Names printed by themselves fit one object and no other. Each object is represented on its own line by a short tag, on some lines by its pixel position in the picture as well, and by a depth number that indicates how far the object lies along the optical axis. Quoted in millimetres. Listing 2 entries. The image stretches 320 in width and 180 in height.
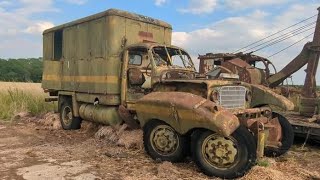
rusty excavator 6287
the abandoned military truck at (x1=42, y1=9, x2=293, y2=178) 4170
